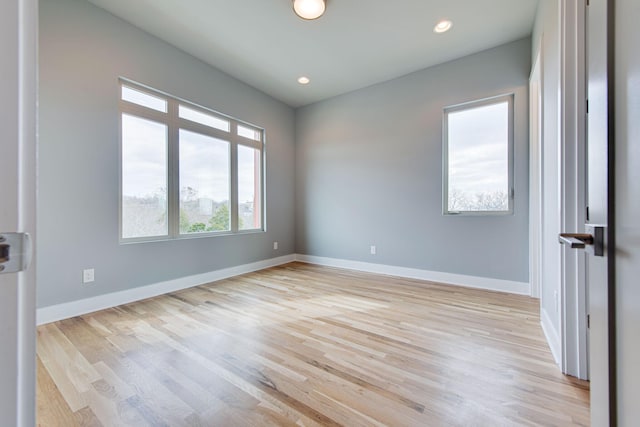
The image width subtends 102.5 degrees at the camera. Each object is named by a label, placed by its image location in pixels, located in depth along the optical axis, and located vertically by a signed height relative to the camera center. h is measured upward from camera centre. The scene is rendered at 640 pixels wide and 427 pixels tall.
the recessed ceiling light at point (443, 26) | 2.61 +1.95
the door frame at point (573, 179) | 1.40 +0.19
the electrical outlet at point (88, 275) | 2.36 -0.56
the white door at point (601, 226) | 0.55 -0.03
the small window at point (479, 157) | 3.02 +0.70
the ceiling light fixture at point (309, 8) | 2.30 +1.90
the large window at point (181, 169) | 2.72 +0.58
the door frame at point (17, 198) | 0.38 +0.03
